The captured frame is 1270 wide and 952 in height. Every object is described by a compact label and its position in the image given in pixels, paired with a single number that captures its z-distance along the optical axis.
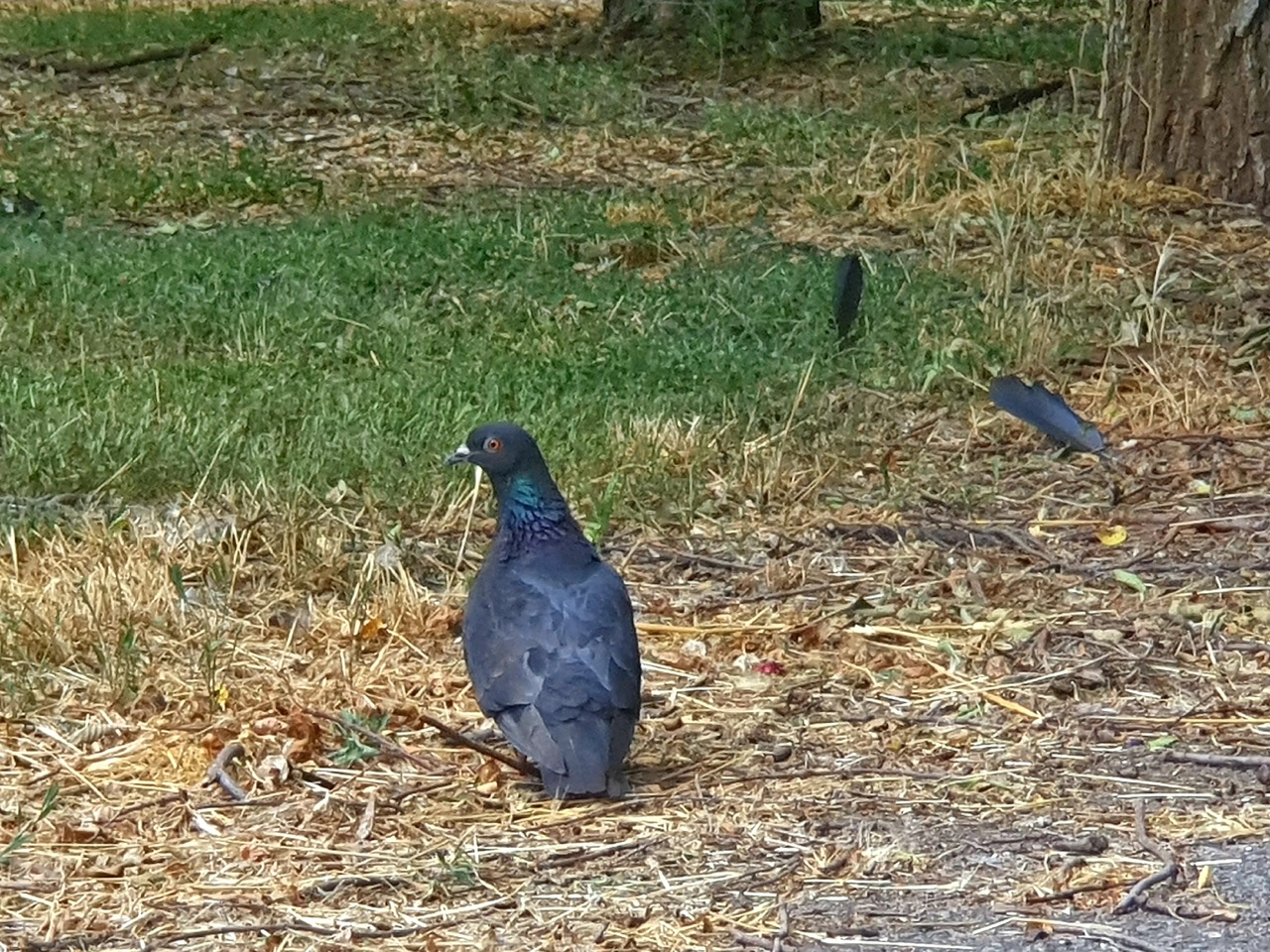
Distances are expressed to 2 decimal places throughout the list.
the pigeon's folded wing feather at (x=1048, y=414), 6.66
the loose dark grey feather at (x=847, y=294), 7.57
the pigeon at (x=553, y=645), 4.25
